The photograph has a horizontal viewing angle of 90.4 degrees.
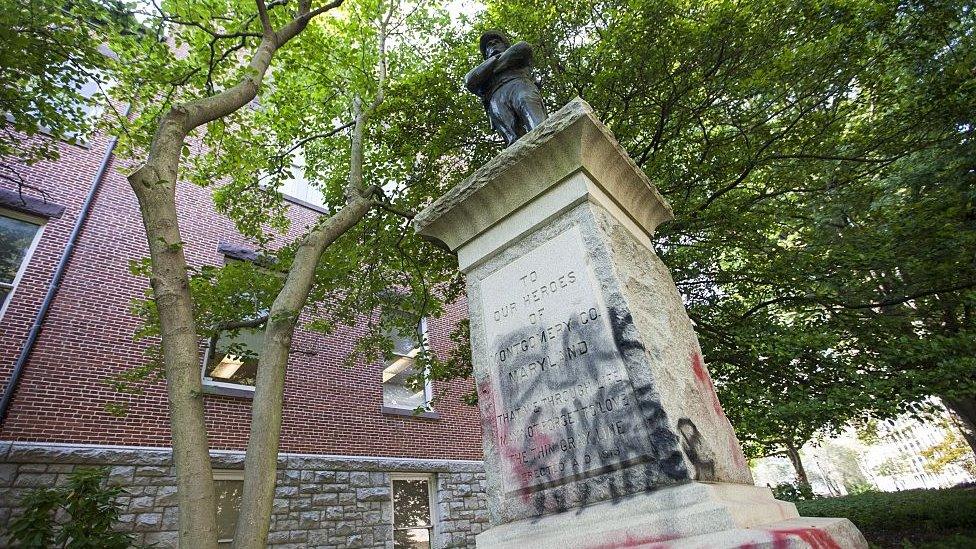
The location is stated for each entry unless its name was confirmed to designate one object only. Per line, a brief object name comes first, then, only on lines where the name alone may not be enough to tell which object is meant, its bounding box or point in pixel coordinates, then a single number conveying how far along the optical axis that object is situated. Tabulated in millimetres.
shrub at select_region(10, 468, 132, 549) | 5145
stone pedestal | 2107
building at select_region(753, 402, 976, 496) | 39000
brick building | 7219
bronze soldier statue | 4047
